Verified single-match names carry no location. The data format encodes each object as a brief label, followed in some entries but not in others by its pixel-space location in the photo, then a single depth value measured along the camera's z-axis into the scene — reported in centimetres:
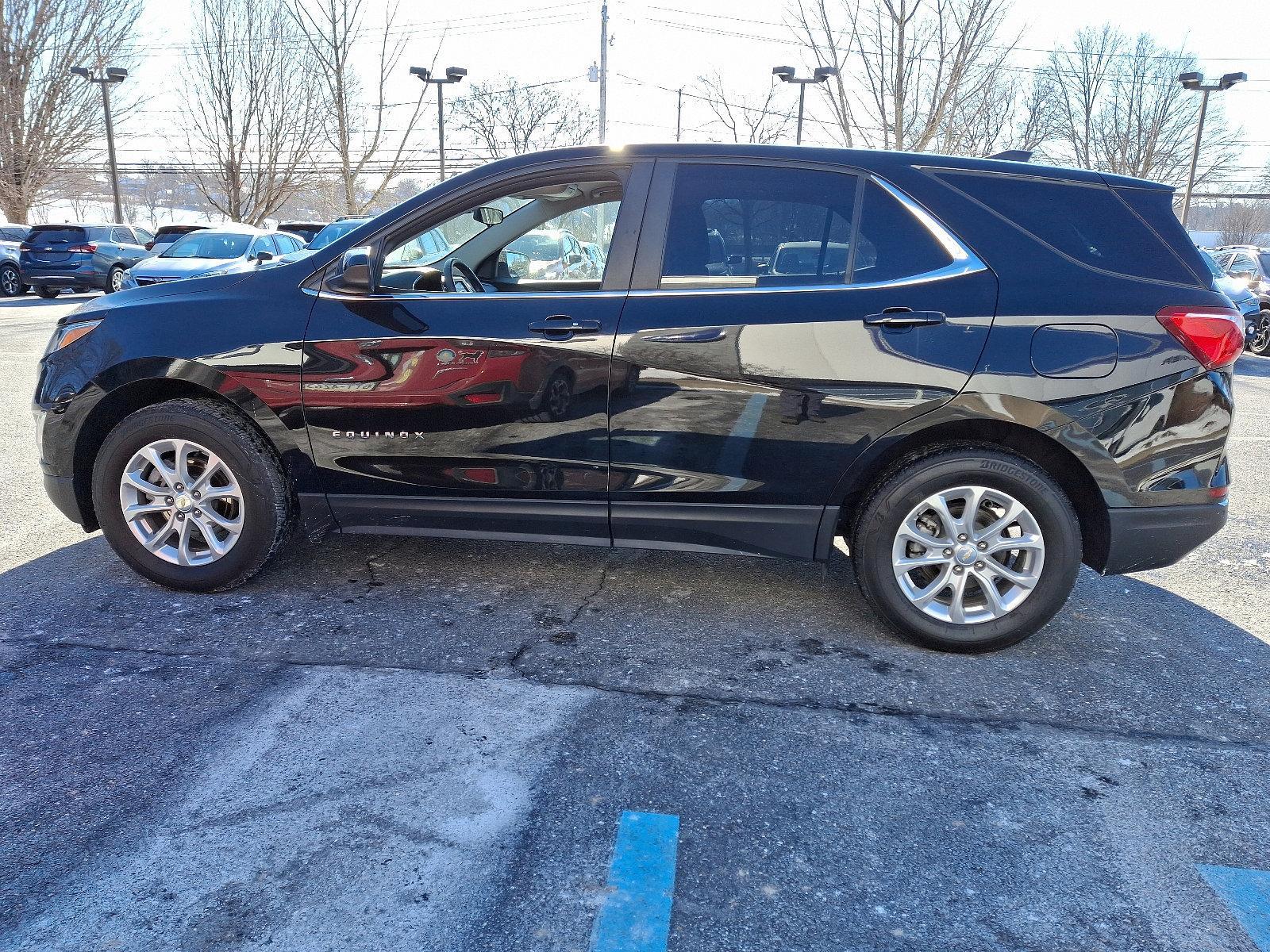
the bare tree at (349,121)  2978
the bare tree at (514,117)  4534
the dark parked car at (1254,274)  1405
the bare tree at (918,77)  1911
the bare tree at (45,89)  3105
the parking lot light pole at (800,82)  2140
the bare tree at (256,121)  2997
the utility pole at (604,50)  2749
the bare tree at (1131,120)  4159
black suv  321
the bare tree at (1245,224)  6016
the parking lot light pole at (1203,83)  2552
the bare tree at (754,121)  3181
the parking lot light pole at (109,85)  2947
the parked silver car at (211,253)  1527
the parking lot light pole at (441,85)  2889
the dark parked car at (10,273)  2078
